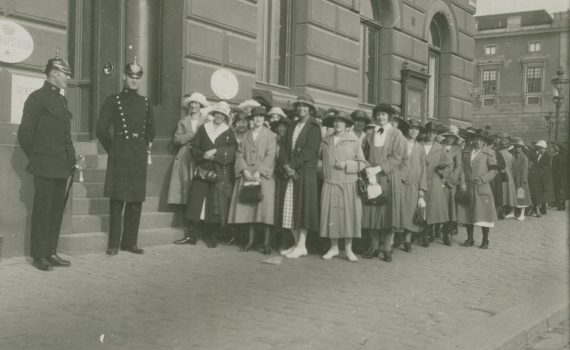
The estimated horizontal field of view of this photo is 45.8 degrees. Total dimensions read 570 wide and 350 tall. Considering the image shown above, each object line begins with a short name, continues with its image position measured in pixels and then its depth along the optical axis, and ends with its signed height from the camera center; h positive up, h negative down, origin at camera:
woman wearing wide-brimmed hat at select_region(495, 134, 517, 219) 15.06 -0.16
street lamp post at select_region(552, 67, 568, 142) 24.35 +3.13
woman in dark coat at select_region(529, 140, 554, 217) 16.64 -0.24
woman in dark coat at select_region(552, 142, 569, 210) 18.70 -0.25
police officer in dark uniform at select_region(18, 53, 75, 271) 7.04 +0.04
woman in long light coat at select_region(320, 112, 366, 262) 8.49 -0.29
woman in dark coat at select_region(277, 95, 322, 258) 8.63 -0.25
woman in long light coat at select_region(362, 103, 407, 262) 8.82 -0.14
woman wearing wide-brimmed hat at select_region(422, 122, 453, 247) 10.30 -0.20
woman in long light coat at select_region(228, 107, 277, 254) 8.84 -0.15
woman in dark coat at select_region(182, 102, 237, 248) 8.95 -0.13
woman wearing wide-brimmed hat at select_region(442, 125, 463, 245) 10.51 -0.23
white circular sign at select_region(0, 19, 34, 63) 8.16 +1.40
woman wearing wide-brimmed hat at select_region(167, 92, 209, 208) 9.36 +0.18
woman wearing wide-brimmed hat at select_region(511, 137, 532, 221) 15.88 -0.16
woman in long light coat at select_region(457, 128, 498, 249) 10.31 -0.29
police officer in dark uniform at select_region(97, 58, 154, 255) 7.93 +0.05
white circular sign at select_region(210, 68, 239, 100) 10.73 +1.25
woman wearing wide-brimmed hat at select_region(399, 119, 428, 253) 9.17 -0.27
